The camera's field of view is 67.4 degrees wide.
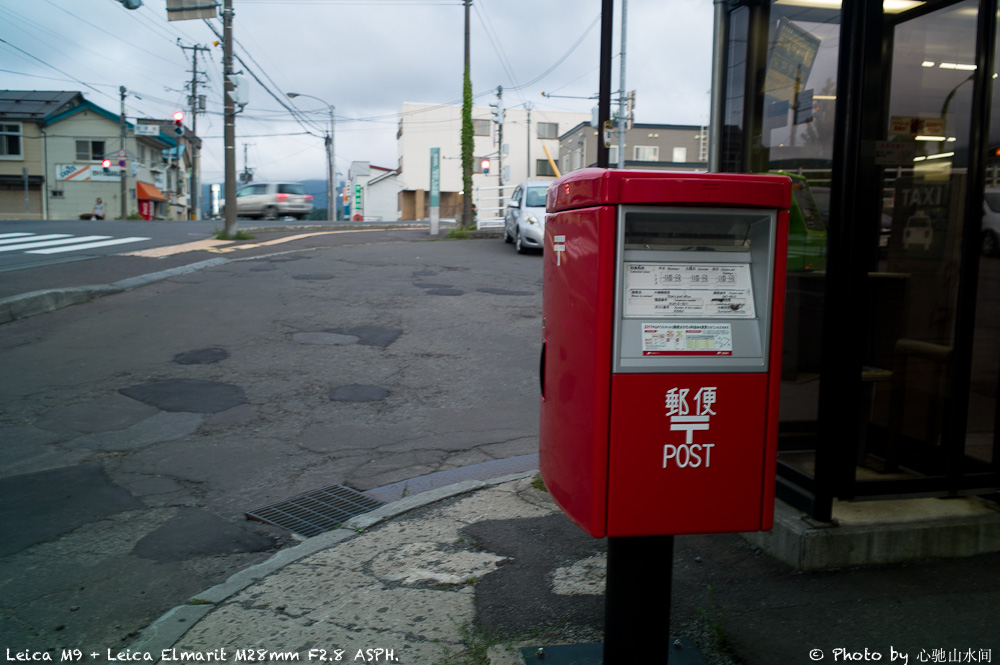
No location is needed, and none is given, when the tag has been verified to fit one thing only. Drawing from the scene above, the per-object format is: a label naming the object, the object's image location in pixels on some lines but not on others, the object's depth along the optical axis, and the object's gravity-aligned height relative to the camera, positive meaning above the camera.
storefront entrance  3.40 +0.12
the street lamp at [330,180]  54.66 +4.34
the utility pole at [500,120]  39.75 +6.39
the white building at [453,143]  68.81 +9.25
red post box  2.21 -0.30
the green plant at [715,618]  3.02 -1.56
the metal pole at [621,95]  12.86 +4.58
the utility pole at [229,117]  18.58 +2.96
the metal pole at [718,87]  4.43 +0.96
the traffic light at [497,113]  39.16 +6.85
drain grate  4.46 -1.68
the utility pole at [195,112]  54.14 +9.11
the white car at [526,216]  17.05 +0.65
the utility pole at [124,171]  46.44 +3.90
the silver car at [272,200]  37.94 +1.93
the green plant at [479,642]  2.91 -1.60
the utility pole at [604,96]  8.40 +1.80
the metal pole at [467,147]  26.36 +3.55
